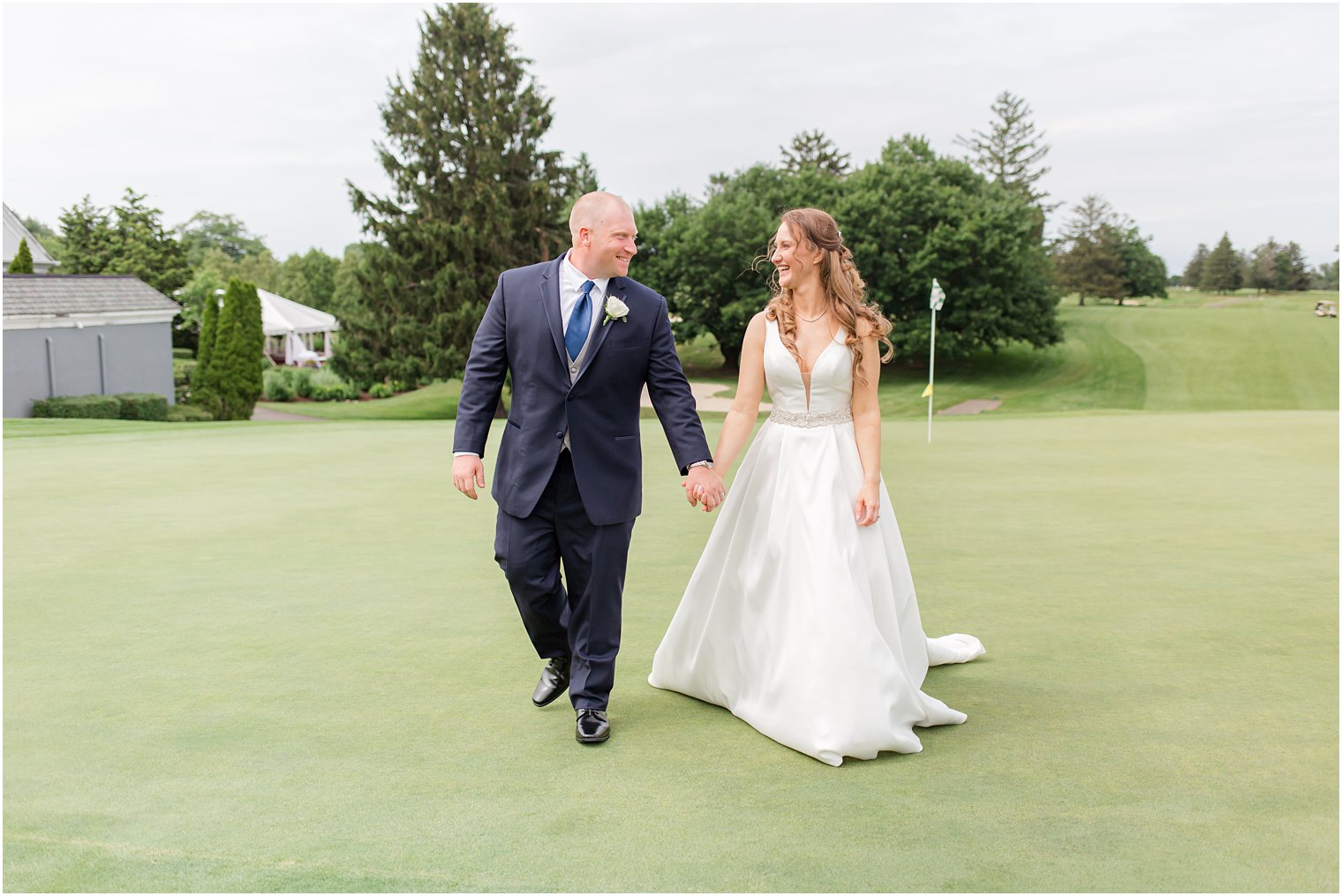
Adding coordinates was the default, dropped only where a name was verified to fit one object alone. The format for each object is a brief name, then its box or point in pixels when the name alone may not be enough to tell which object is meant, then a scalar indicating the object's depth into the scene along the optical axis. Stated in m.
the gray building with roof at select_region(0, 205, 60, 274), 36.06
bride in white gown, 3.79
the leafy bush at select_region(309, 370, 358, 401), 39.66
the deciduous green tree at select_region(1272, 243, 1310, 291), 72.25
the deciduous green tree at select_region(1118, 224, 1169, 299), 65.44
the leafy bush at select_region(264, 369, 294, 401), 38.12
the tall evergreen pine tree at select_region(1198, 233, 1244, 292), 74.31
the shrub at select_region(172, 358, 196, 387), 37.03
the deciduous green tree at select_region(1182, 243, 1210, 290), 83.61
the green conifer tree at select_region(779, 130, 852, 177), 65.56
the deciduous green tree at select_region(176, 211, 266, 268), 87.69
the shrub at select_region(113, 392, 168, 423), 23.00
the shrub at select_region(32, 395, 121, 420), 22.70
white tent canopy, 47.66
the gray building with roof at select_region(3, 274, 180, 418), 23.33
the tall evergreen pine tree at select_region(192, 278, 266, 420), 28.47
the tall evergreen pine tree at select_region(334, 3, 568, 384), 36.78
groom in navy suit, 3.86
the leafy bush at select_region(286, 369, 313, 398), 39.16
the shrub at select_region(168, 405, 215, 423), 25.55
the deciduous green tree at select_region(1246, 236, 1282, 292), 73.12
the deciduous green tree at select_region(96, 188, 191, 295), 46.19
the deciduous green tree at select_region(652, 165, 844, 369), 38.38
